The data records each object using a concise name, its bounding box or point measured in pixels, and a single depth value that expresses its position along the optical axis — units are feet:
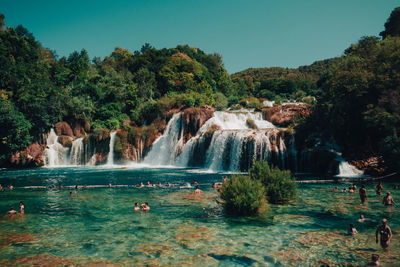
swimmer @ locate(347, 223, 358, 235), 36.14
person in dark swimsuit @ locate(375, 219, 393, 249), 31.37
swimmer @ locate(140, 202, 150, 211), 51.52
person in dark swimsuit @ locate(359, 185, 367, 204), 51.96
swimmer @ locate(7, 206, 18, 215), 51.55
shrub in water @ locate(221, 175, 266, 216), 44.93
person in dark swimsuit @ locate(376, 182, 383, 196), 58.44
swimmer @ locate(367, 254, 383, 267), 26.89
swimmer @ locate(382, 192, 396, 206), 49.88
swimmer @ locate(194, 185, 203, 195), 65.41
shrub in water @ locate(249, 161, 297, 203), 53.47
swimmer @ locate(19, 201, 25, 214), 52.42
